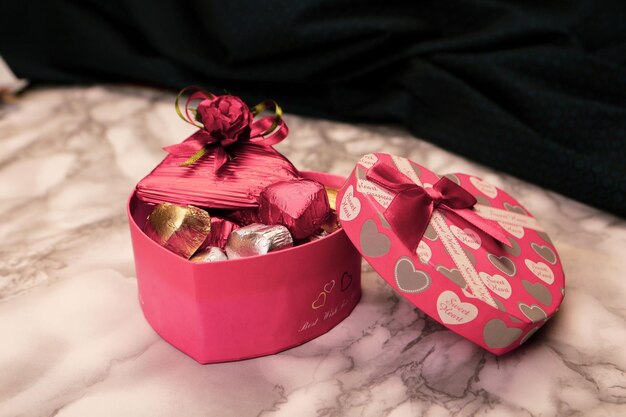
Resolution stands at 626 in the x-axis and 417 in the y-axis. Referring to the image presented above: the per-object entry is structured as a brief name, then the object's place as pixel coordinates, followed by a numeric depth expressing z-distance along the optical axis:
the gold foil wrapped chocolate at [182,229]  0.84
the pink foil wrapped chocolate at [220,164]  0.91
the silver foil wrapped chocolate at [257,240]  0.83
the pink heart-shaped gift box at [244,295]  0.80
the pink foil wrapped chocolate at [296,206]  0.86
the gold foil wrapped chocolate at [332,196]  0.96
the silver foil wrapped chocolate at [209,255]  0.84
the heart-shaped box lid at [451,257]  0.79
